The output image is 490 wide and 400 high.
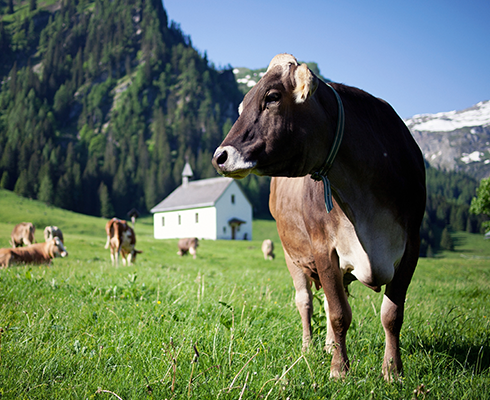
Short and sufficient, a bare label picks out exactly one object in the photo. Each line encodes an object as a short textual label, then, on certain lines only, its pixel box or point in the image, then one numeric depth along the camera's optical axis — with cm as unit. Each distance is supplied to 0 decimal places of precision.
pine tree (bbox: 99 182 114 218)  9588
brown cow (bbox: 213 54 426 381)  242
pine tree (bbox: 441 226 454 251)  10125
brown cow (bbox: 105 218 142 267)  1541
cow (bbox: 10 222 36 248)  1894
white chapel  5850
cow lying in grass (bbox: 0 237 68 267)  995
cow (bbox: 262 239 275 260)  2658
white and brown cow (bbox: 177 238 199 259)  2647
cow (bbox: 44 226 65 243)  1727
